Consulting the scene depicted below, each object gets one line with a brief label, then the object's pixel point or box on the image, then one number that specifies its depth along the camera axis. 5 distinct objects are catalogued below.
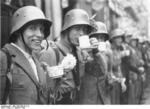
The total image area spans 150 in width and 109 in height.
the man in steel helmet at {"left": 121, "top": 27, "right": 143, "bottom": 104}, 8.13
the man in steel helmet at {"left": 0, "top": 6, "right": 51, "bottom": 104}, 3.30
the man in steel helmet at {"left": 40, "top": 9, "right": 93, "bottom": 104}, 4.16
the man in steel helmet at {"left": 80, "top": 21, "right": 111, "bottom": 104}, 5.33
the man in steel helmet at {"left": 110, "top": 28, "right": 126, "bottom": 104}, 6.88
